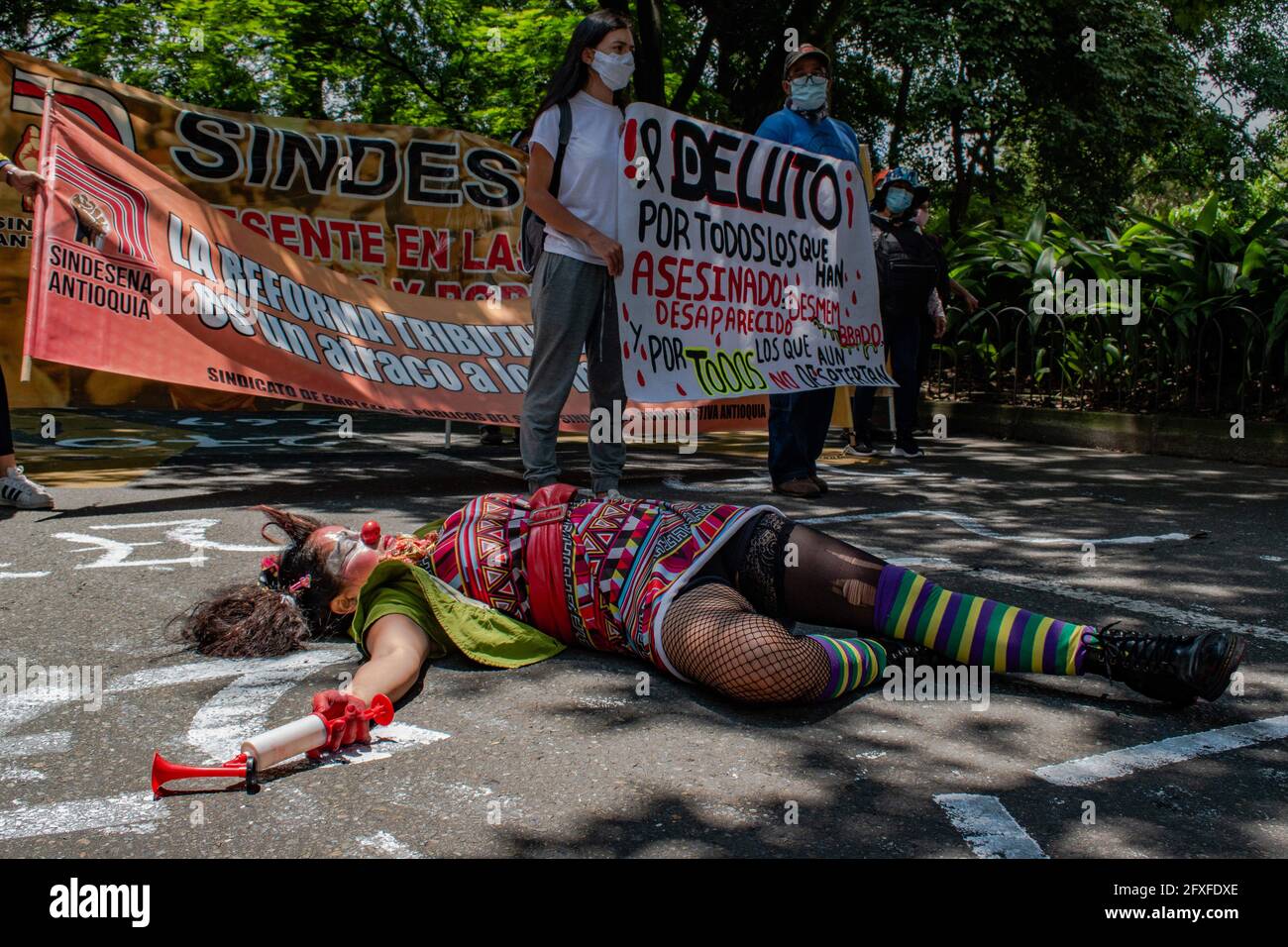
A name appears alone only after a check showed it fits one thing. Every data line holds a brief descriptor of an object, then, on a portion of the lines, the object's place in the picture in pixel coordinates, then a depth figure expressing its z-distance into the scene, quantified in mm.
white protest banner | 6367
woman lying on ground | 3016
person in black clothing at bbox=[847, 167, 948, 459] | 9133
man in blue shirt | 6953
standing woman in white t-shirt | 5473
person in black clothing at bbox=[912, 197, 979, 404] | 9766
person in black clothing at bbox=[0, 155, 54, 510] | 6176
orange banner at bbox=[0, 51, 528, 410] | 7562
